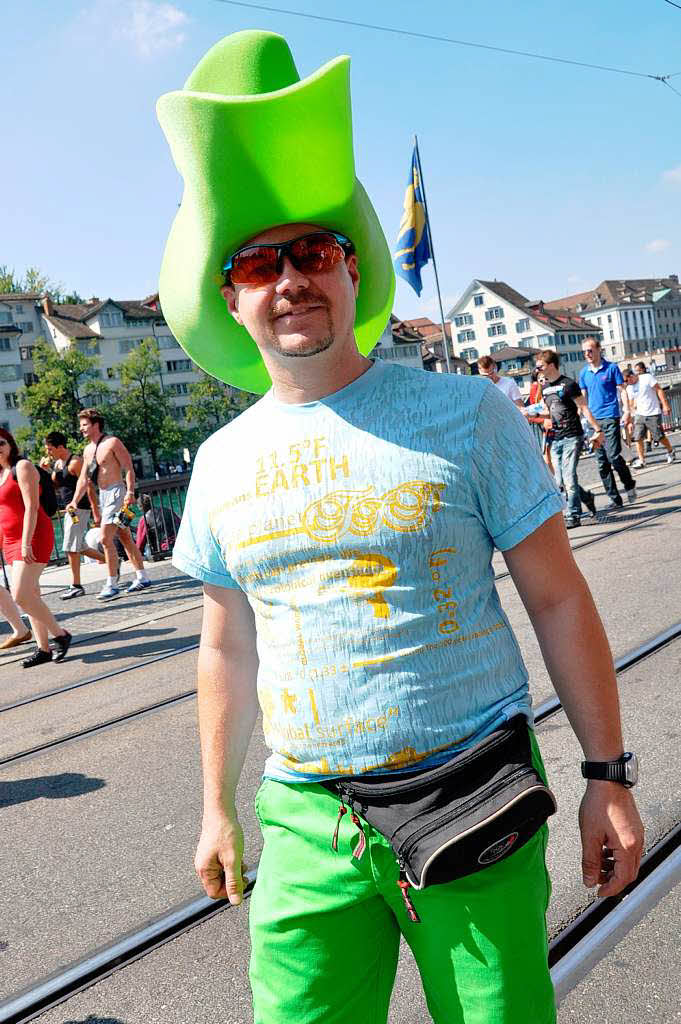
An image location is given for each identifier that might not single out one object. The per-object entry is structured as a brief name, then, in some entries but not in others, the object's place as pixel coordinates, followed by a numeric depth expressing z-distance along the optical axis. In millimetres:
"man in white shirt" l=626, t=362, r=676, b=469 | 17812
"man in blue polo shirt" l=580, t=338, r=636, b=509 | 12695
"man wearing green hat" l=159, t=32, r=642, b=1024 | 1692
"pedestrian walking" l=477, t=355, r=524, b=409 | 12775
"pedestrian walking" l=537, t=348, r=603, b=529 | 11414
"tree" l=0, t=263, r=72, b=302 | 102438
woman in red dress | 8180
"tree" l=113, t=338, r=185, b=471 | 88562
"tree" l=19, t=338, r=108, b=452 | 81688
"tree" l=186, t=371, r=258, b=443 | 96188
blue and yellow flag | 17688
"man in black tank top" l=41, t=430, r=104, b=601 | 12383
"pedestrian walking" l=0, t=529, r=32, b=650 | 9508
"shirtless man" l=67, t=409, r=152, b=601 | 11594
